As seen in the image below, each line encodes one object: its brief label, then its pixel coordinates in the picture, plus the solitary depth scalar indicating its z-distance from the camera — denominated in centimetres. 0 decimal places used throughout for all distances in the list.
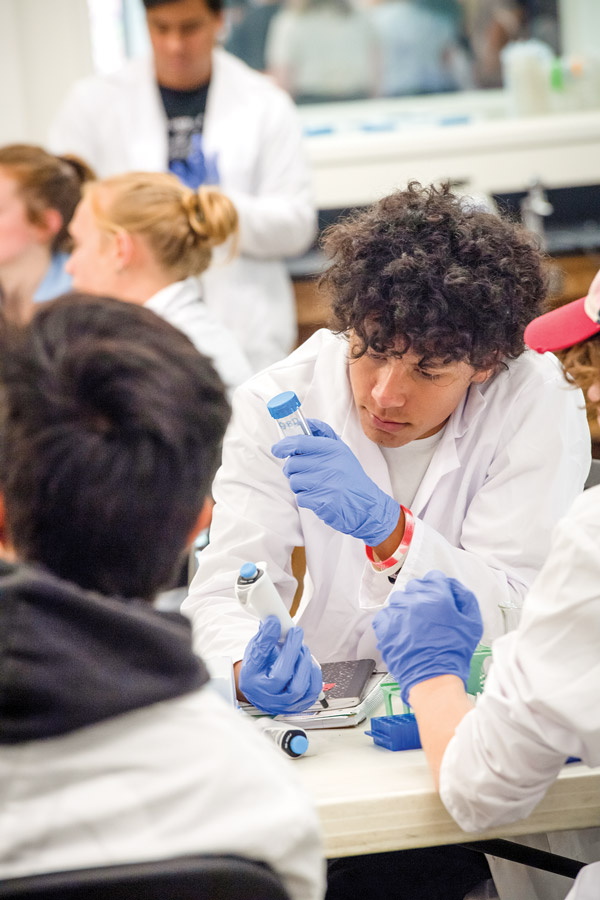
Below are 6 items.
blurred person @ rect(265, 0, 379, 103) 873
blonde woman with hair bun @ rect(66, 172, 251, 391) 443
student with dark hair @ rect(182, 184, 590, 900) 278
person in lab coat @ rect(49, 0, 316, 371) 637
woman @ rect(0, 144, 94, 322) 550
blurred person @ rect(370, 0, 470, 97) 873
